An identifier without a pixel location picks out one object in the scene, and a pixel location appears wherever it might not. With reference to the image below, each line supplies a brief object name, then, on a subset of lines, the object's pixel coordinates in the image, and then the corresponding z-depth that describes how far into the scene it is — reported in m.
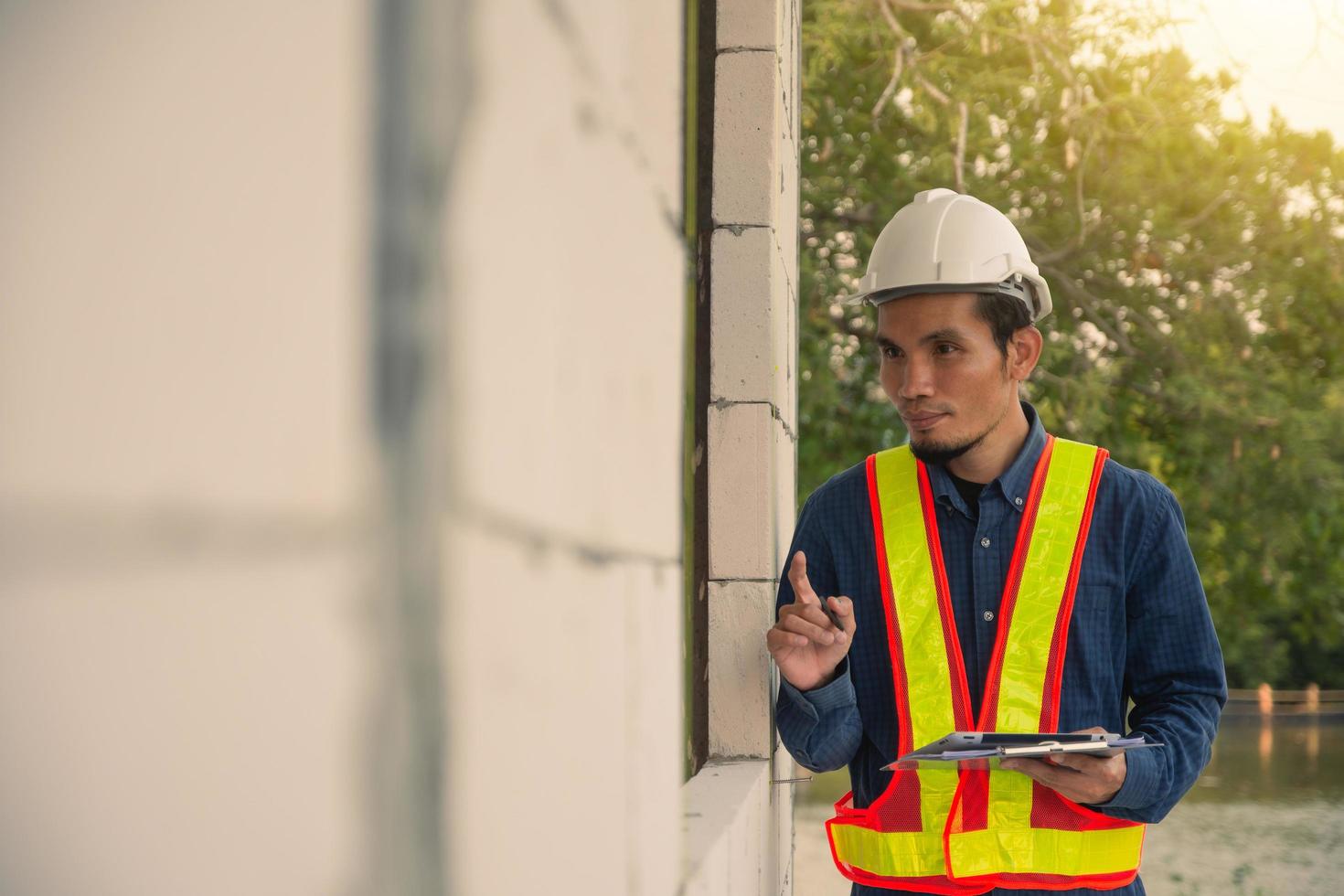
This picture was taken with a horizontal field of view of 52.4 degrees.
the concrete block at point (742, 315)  2.89
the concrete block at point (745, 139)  2.92
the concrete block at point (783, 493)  3.11
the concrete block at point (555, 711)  0.52
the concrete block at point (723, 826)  1.65
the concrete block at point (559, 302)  0.54
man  2.42
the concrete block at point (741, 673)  2.86
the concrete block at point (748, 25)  2.95
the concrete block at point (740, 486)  2.88
